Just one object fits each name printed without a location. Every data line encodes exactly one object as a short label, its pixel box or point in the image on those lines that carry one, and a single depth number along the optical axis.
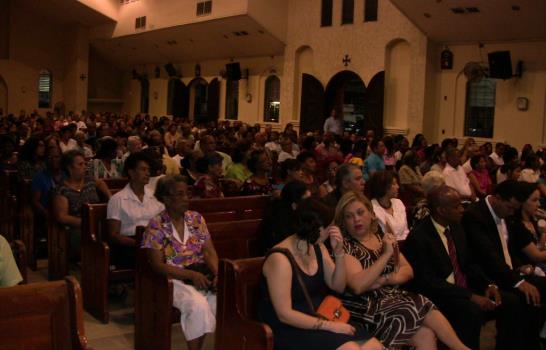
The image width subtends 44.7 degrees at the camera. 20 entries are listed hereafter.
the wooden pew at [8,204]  7.18
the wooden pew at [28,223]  6.58
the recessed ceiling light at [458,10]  12.65
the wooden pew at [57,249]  5.82
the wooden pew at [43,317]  2.69
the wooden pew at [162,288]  4.19
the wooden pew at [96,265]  5.10
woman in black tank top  3.31
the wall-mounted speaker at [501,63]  12.83
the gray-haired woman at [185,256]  4.03
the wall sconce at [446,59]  14.19
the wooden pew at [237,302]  3.49
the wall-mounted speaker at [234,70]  19.50
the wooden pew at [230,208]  5.65
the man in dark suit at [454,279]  4.11
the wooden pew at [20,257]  3.99
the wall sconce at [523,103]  12.89
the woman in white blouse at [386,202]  5.29
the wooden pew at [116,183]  6.90
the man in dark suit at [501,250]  4.48
